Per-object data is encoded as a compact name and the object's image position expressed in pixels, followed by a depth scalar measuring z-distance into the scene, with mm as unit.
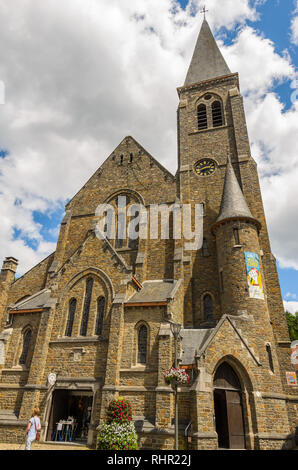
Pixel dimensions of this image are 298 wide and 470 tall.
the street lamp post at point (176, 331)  11154
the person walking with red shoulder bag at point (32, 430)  10229
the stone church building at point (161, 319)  14195
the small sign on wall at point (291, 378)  16992
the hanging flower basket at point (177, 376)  12062
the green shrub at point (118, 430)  11852
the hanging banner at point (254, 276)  17609
